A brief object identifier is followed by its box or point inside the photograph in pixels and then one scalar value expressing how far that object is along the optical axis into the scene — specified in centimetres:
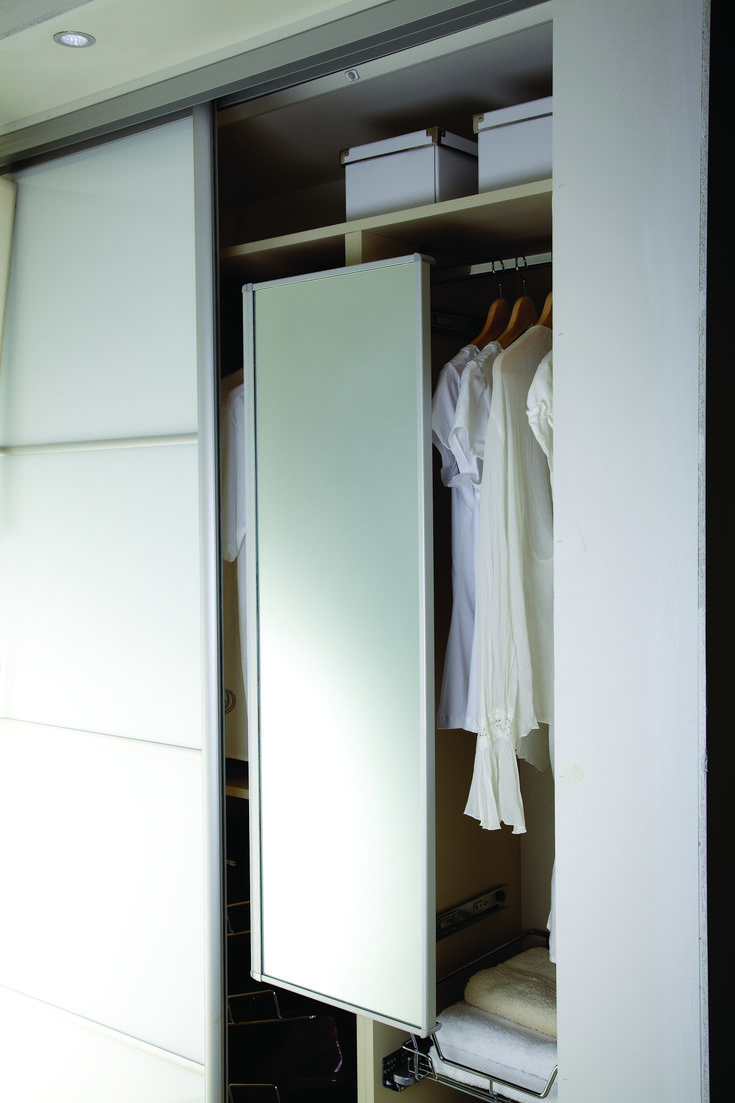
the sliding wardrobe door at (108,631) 198
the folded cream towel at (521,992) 180
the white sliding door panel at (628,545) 122
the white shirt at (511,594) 166
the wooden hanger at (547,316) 178
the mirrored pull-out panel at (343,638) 171
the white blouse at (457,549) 180
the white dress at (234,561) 207
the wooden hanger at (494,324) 187
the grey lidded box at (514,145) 168
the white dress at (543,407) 159
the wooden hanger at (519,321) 184
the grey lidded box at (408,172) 182
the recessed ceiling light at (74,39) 177
